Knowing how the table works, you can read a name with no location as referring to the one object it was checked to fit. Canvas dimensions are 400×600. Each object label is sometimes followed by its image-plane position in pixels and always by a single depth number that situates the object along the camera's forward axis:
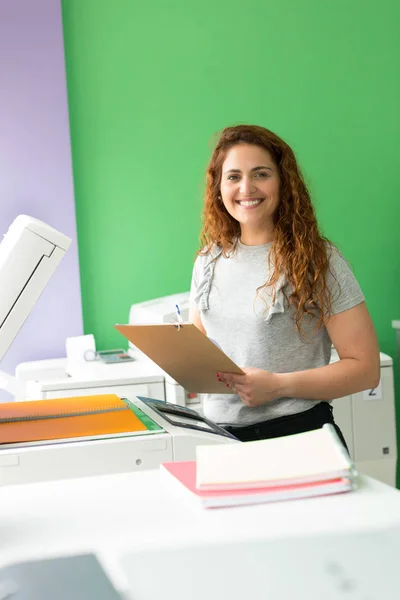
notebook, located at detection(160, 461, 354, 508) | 1.16
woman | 1.92
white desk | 1.04
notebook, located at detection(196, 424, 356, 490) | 1.19
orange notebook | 1.76
